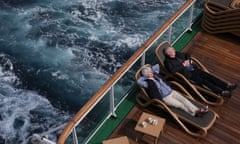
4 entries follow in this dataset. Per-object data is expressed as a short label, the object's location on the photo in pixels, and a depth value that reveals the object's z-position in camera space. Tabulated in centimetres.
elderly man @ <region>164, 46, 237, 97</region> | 787
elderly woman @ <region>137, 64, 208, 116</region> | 734
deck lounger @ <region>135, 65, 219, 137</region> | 721
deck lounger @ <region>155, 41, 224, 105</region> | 784
